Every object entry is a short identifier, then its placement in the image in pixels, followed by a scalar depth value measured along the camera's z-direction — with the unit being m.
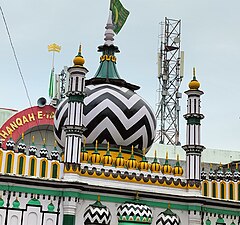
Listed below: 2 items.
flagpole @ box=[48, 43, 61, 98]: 27.61
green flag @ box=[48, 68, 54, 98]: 28.99
